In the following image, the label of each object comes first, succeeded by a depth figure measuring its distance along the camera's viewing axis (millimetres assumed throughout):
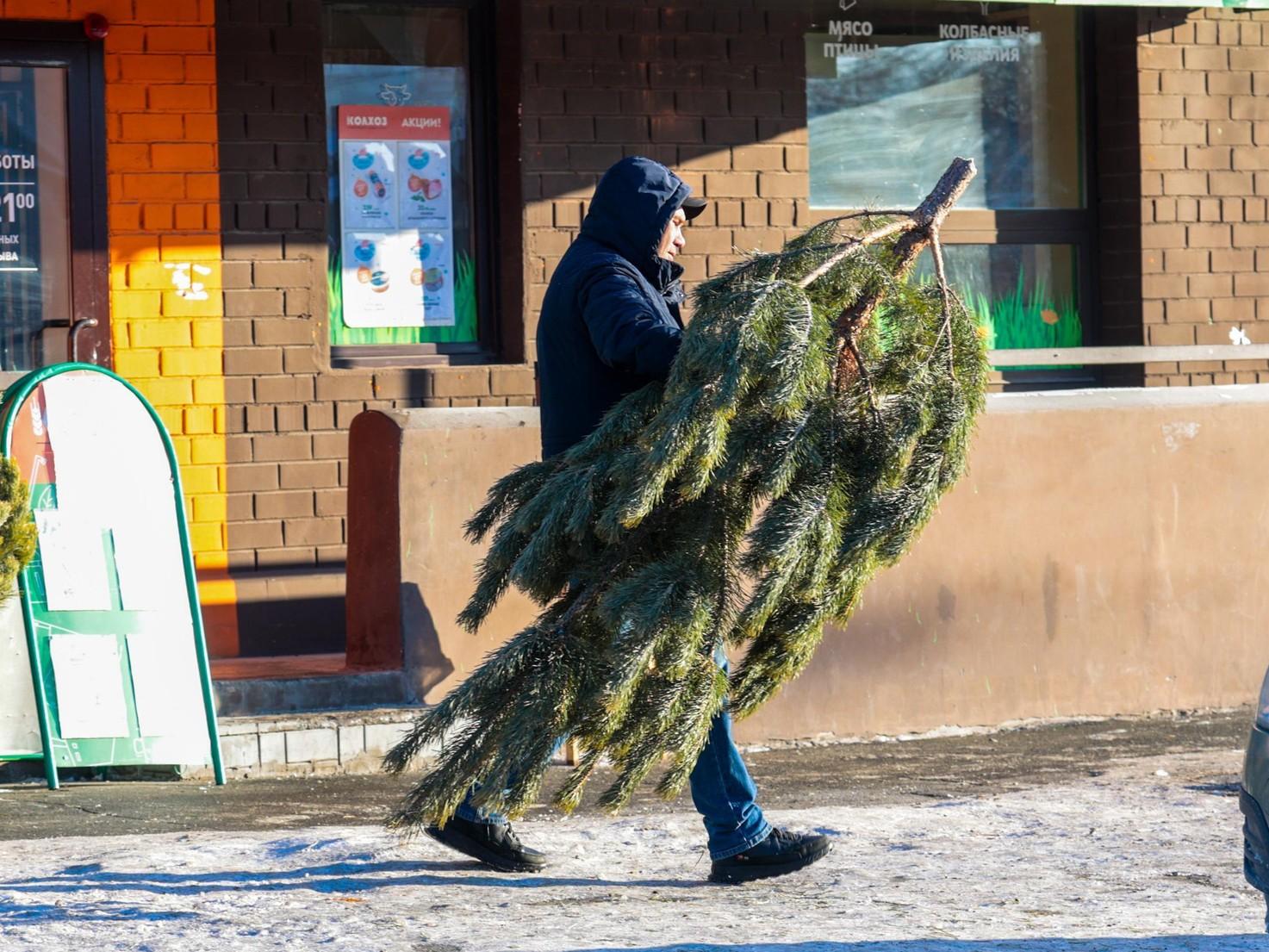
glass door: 15266
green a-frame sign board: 12555
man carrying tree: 9562
